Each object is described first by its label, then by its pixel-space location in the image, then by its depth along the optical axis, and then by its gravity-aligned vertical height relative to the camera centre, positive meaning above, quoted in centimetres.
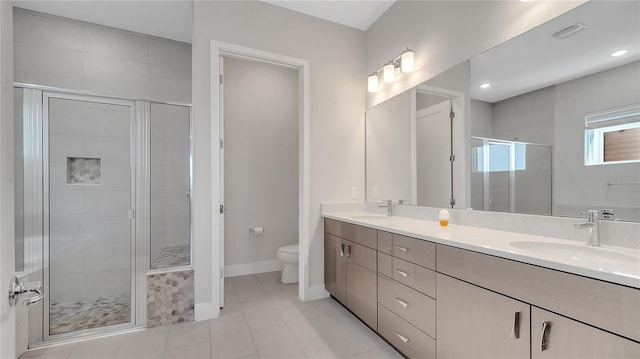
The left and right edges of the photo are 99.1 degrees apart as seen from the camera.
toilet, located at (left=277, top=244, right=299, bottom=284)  307 -98
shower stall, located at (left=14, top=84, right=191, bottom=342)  219 -19
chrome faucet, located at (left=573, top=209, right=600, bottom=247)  119 -21
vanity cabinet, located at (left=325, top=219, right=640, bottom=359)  83 -52
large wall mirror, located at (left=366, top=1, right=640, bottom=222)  120 +32
